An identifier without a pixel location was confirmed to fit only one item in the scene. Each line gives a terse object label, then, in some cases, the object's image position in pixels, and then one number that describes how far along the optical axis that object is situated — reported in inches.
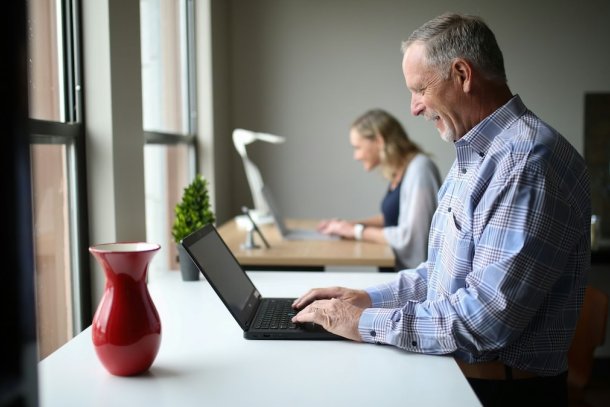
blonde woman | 115.8
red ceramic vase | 45.2
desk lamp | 144.4
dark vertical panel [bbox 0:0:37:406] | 16.4
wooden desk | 104.0
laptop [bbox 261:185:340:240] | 123.3
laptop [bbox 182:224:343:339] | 56.6
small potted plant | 86.0
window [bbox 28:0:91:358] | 71.1
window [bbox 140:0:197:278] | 115.3
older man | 48.1
